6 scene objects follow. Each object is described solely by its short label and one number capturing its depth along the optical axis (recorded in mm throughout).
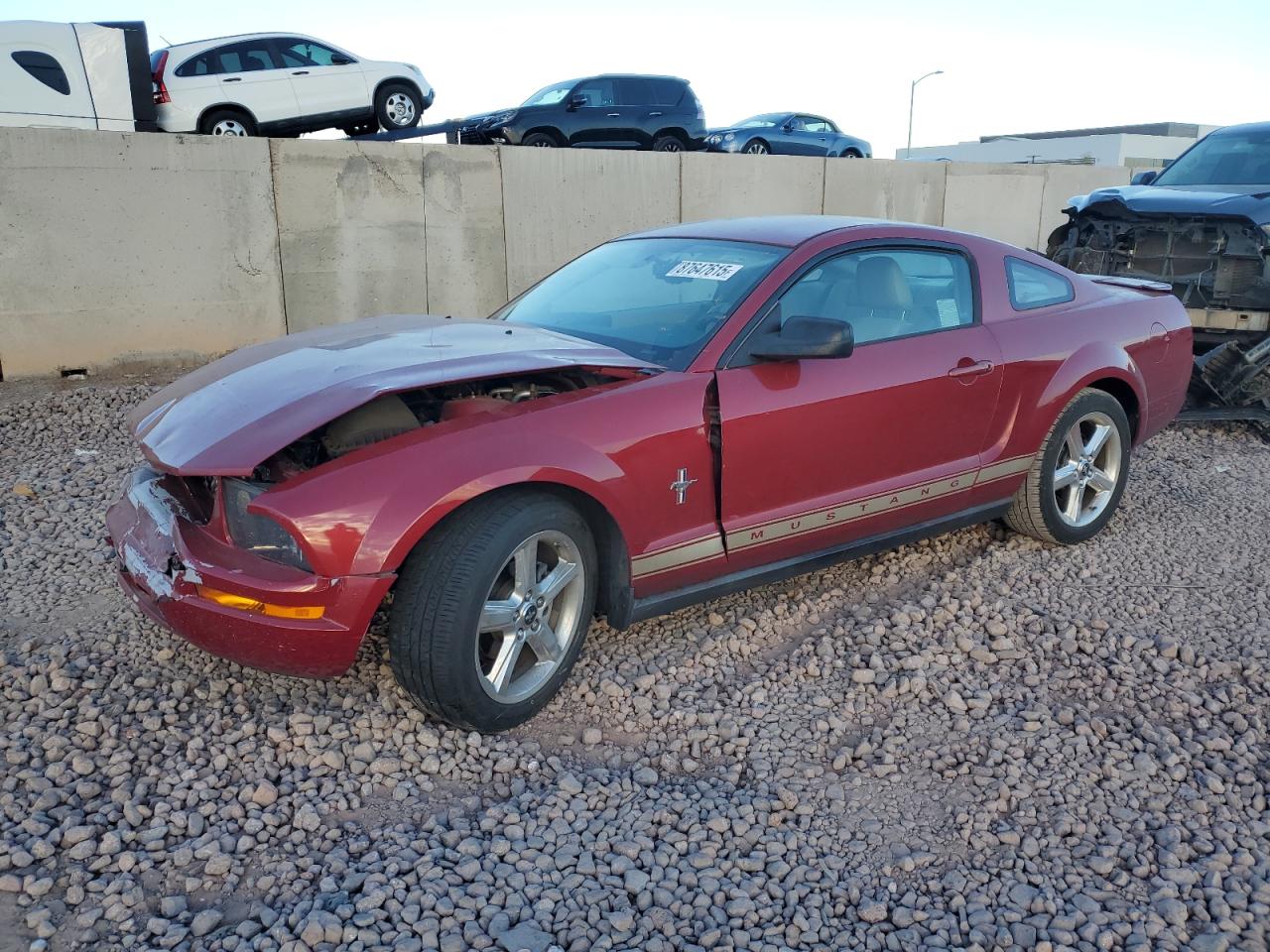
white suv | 12062
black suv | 14297
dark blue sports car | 18047
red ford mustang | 3045
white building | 57000
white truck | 10336
